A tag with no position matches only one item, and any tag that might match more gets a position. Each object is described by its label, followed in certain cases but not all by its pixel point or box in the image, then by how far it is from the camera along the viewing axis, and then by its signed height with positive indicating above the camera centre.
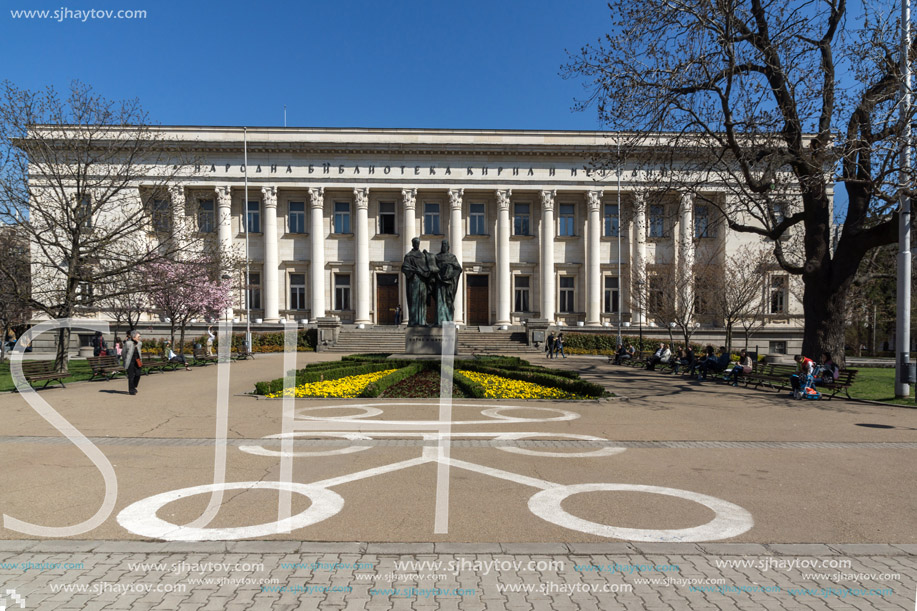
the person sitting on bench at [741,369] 19.05 -2.43
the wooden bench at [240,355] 31.64 -3.06
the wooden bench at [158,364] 22.41 -2.72
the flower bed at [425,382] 14.91 -2.46
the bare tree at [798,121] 16.23 +6.10
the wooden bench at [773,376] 17.00 -2.48
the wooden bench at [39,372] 15.67 -1.99
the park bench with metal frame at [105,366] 18.80 -2.20
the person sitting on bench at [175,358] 25.10 -2.51
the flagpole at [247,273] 34.44 +2.54
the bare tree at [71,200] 20.38 +4.37
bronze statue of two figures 22.81 +1.06
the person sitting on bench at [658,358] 26.03 -2.73
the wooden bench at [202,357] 27.89 -2.80
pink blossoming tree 23.55 +0.77
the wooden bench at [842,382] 15.52 -2.36
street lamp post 14.83 +1.73
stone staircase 36.03 -2.64
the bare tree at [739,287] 30.25 +0.93
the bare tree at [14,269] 20.40 +1.60
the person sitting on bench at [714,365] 21.41 -2.53
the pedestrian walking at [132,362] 15.24 -1.65
